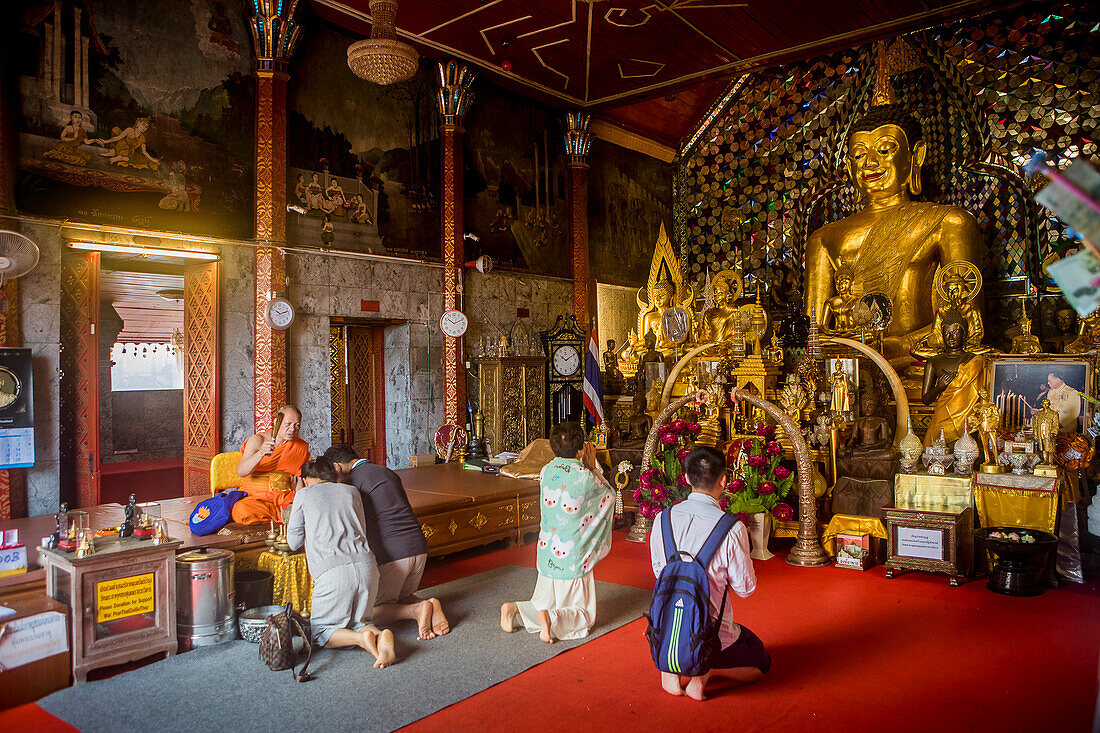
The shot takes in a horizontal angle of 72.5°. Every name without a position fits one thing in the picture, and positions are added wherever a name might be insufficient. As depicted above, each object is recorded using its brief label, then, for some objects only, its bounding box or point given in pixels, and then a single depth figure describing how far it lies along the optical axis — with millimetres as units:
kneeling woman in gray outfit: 3859
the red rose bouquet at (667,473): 6277
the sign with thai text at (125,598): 3727
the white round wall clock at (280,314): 7668
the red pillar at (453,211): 9609
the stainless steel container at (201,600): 4090
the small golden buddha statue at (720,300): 7652
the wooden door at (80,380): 6590
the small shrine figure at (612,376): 9781
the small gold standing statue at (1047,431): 5418
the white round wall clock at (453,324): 9555
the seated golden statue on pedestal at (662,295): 8086
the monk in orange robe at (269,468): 4824
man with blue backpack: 3148
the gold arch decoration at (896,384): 7027
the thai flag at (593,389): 7520
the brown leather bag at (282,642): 3674
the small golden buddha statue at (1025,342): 6668
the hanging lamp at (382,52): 5711
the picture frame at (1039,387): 6016
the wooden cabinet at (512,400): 9828
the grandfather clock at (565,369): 10742
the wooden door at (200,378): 7410
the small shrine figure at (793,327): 11281
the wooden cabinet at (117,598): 3646
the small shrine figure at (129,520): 4039
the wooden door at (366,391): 9484
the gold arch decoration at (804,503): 5746
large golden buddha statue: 9188
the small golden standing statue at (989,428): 5745
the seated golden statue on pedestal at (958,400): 6422
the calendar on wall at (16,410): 6004
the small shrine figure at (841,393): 6910
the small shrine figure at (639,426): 7945
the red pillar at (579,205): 11570
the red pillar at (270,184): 7645
